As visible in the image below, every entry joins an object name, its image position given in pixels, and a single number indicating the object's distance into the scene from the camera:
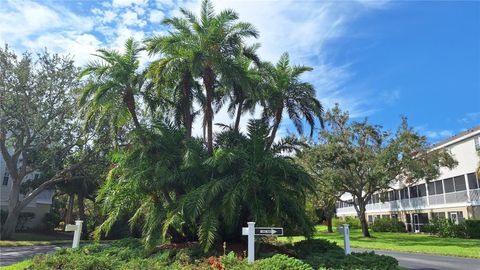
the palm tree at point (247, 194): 12.77
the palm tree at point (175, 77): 14.94
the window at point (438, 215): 36.54
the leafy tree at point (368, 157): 30.89
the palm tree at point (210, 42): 14.99
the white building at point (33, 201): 35.22
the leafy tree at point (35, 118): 26.47
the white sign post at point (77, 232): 14.29
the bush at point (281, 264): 9.06
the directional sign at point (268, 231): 10.65
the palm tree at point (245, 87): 15.11
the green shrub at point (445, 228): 30.85
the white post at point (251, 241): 10.32
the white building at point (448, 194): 32.38
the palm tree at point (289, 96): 17.05
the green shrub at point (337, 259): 10.39
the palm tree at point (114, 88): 14.80
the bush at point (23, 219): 35.67
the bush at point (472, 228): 29.55
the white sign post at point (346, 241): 12.54
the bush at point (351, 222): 53.34
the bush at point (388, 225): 42.17
